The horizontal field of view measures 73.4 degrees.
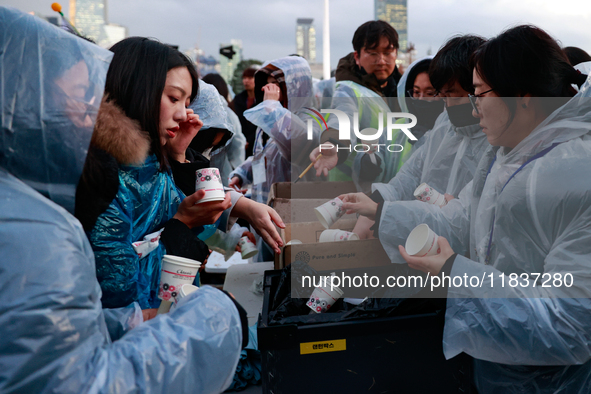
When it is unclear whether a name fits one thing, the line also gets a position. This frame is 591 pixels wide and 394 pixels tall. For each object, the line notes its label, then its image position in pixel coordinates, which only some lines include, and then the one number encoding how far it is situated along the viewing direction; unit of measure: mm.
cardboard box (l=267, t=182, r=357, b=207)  2277
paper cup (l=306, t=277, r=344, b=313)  1300
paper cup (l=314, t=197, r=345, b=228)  1755
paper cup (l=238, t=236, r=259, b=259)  2119
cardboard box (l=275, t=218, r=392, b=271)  1570
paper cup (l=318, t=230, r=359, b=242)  1733
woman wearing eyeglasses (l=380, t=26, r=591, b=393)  1004
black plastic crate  1102
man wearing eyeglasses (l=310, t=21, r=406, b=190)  2693
